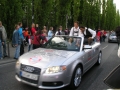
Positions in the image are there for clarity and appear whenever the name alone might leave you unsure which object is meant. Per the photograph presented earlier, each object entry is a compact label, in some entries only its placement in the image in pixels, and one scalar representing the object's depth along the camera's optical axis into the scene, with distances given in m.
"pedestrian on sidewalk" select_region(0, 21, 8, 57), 5.25
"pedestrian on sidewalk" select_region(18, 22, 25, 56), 5.29
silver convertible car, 2.46
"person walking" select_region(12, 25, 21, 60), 5.25
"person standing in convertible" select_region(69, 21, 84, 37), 4.50
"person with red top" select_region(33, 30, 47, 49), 4.72
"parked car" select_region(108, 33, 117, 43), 14.27
